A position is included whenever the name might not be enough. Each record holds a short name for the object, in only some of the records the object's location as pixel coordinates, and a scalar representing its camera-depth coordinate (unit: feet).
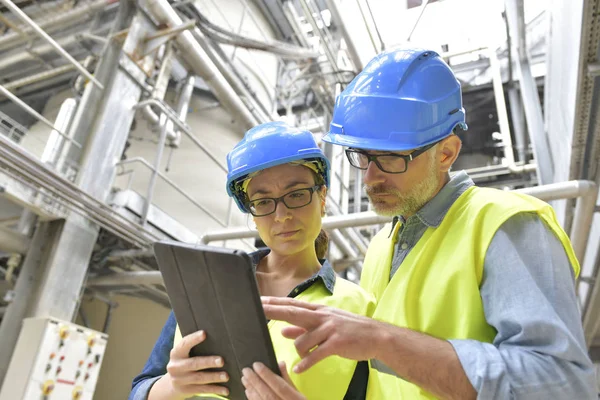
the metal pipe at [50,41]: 8.51
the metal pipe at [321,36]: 13.89
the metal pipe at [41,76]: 16.05
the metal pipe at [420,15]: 13.94
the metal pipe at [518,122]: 20.11
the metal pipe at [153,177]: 11.74
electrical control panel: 9.19
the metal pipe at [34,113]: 8.78
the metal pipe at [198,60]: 11.66
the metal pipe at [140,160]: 11.33
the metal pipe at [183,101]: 15.34
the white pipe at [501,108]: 16.48
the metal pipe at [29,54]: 16.17
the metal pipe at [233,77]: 15.44
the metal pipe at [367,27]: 15.01
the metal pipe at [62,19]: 15.19
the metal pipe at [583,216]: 8.48
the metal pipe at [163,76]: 12.91
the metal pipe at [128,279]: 13.20
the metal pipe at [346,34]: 13.83
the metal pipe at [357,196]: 19.60
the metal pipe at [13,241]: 10.21
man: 2.37
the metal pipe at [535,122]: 13.03
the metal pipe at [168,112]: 11.85
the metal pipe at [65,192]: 8.33
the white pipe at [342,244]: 14.89
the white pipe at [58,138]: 10.55
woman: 3.86
